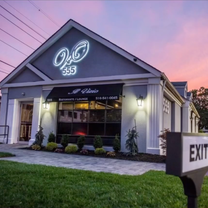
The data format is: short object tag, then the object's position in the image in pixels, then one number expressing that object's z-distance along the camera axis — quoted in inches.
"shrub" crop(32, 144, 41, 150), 435.6
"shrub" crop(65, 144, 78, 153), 405.7
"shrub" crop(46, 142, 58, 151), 429.4
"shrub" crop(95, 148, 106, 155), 386.9
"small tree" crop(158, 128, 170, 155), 347.0
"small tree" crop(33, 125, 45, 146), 455.1
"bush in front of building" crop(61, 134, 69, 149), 439.2
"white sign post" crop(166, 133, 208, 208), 55.9
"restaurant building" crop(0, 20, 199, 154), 405.1
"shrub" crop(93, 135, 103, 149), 408.8
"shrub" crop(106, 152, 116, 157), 368.4
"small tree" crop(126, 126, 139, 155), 369.7
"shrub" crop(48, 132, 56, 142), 456.8
